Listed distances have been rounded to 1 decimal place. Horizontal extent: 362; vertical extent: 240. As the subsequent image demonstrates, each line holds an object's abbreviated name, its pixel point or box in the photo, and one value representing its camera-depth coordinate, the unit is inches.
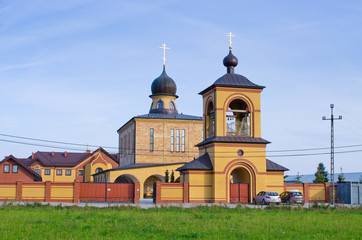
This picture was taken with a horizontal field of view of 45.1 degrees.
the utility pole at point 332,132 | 1277.1
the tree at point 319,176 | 2156.3
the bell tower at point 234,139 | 1353.3
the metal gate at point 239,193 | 1382.9
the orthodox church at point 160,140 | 2091.4
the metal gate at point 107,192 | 1413.6
